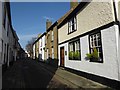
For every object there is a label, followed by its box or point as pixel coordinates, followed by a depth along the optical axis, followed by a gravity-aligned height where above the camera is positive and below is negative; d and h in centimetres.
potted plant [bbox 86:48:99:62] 546 -43
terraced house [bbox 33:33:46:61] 1808 +20
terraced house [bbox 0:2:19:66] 777 +400
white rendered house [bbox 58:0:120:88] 459 +51
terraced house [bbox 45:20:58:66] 1172 +80
